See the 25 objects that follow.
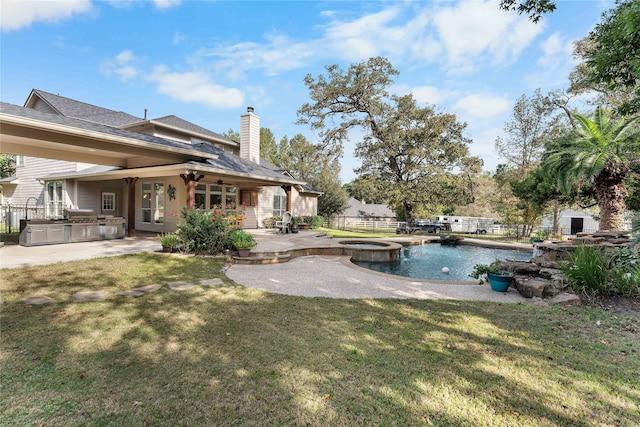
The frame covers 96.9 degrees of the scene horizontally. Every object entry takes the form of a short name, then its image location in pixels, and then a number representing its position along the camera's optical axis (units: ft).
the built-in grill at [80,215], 32.32
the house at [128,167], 26.32
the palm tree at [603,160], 31.71
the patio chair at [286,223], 48.24
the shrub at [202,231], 28.04
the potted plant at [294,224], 51.19
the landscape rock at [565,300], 15.61
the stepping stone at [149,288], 16.59
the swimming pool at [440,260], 28.63
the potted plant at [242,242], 28.27
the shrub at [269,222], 58.03
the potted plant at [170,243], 27.50
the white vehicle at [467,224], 100.83
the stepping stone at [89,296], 14.52
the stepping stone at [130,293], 15.53
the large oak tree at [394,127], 69.36
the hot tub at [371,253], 35.19
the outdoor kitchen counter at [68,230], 28.40
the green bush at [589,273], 16.06
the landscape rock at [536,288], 17.30
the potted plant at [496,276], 19.12
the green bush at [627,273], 15.72
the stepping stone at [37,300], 13.78
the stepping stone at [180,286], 17.34
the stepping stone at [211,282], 18.65
